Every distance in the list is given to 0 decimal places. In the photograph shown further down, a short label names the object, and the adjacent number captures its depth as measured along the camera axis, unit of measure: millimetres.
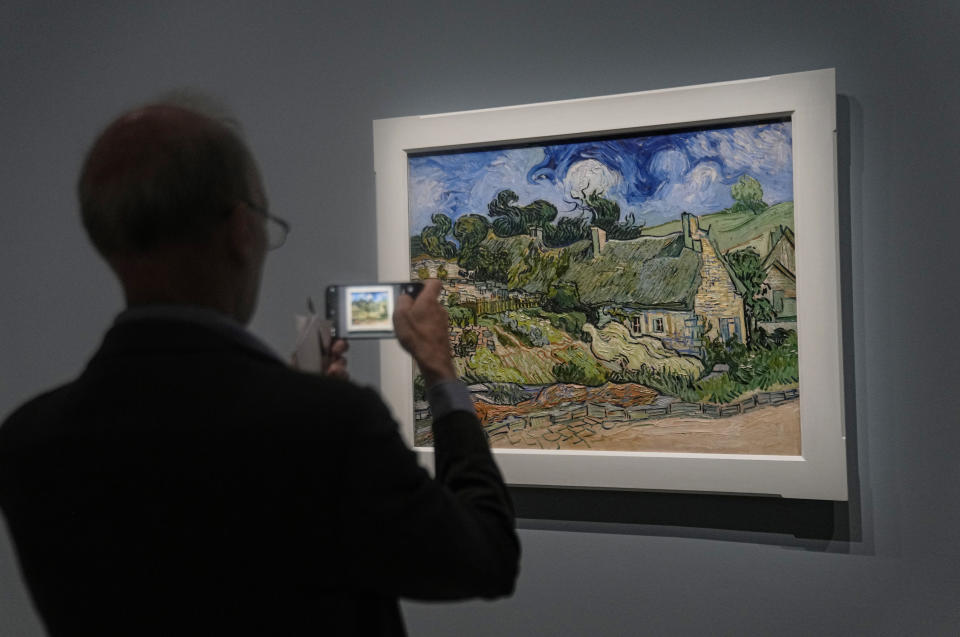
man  705
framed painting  1453
